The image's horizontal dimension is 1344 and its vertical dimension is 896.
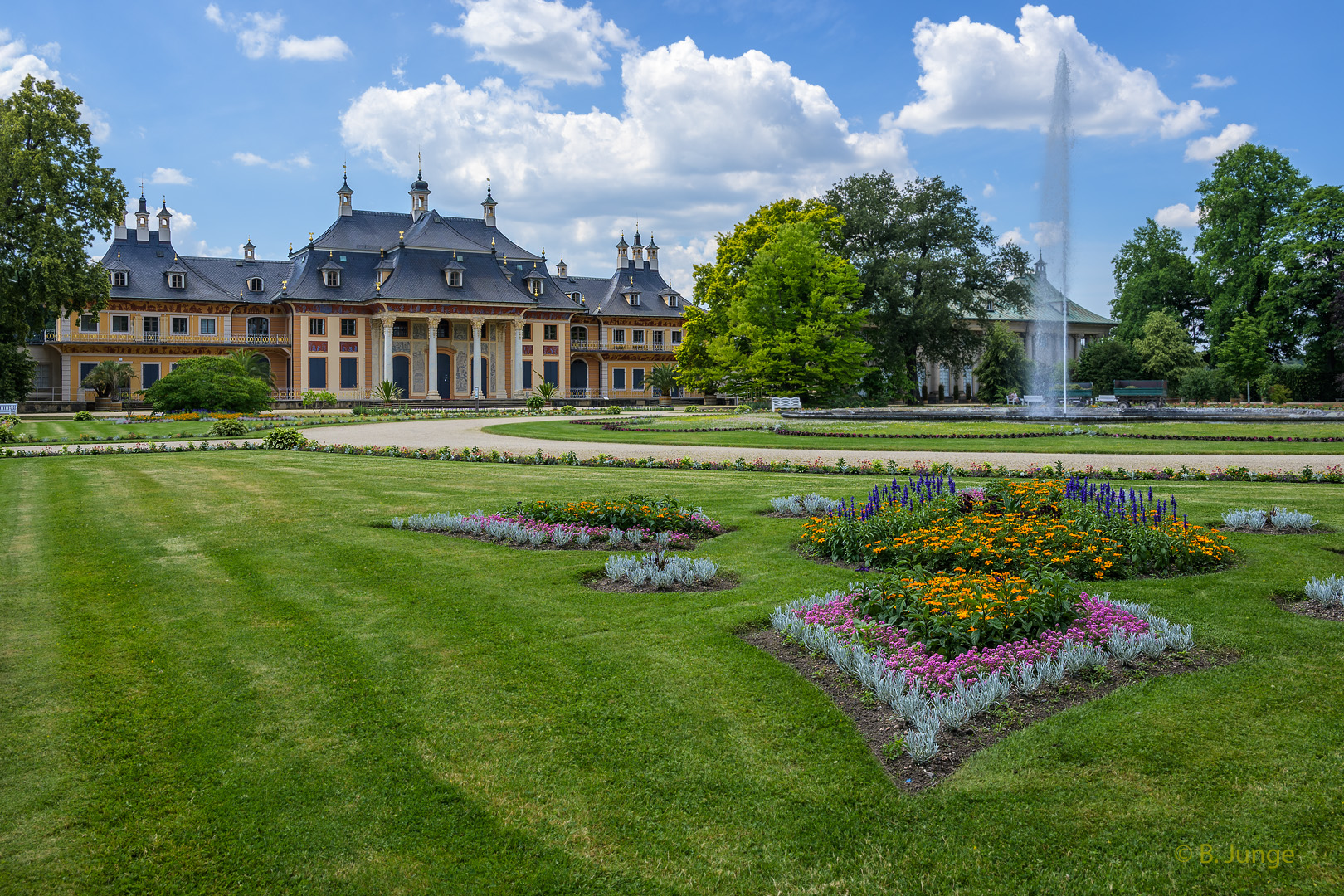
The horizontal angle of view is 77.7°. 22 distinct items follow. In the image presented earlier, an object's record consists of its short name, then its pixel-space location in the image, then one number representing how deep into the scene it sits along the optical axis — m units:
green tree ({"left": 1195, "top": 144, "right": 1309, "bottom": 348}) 50.56
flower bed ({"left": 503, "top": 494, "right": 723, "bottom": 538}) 9.09
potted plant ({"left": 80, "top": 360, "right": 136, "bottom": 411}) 49.59
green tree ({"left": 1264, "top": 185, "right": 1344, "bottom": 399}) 46.53
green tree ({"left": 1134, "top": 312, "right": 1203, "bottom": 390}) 56.72
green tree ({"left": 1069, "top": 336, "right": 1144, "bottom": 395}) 59.78
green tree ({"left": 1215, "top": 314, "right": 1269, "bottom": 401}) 46.72
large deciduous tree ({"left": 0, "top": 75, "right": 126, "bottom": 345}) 36.56
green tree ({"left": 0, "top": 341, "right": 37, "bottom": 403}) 39.56
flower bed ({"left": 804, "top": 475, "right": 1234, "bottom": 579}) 6.61
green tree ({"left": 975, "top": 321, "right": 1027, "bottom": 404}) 67.88
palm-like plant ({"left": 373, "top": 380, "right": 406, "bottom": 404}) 52.38
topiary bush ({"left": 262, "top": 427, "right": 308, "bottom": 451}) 22.53
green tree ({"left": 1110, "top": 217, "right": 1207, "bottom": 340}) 64.56
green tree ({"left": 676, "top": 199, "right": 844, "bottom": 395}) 45.41
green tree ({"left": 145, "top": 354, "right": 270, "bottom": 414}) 36.62
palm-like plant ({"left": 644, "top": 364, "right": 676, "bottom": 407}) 63.88
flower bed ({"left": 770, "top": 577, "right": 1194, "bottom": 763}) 4.36
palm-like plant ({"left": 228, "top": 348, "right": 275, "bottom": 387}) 46.61
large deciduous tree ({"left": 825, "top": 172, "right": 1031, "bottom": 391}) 47.34
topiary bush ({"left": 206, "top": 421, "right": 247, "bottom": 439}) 26.03
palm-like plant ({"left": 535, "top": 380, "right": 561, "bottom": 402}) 54.67
